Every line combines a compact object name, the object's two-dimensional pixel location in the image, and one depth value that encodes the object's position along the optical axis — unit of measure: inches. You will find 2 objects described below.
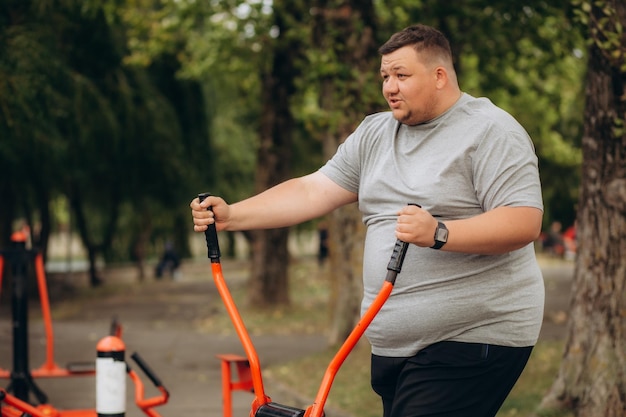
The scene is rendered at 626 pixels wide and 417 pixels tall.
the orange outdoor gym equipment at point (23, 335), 411.1
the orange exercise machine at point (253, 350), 194.0
